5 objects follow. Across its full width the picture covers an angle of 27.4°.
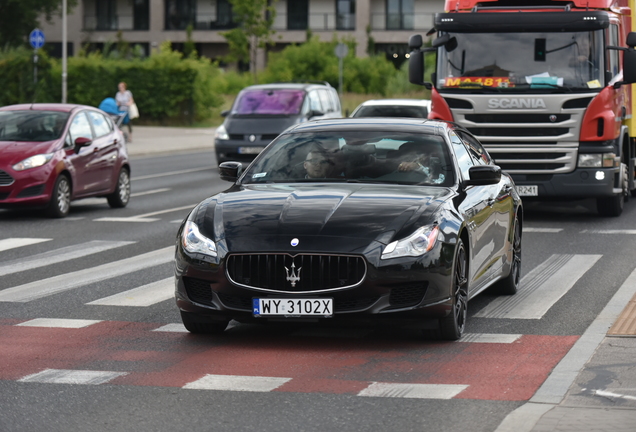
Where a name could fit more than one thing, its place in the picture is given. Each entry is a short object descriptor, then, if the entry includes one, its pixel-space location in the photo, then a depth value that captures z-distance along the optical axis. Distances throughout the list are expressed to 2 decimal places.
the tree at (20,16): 66.25
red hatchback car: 17.16
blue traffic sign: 39.88
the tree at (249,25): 66.19
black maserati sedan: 8.06
